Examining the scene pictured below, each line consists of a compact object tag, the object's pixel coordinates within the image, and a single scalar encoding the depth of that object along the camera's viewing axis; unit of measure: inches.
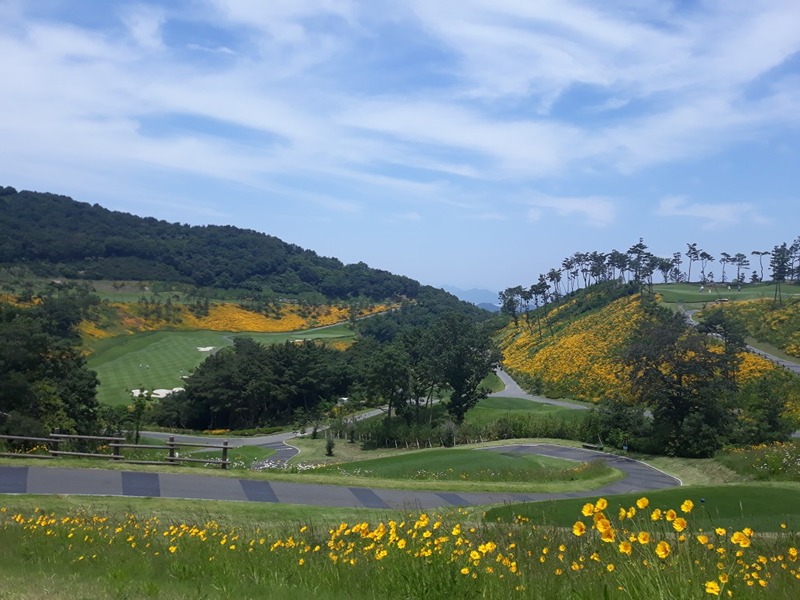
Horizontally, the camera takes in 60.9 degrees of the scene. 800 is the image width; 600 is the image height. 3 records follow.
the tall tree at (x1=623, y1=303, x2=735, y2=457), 1221.7
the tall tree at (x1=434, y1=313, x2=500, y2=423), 2111.2
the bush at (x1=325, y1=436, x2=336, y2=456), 1768.0
